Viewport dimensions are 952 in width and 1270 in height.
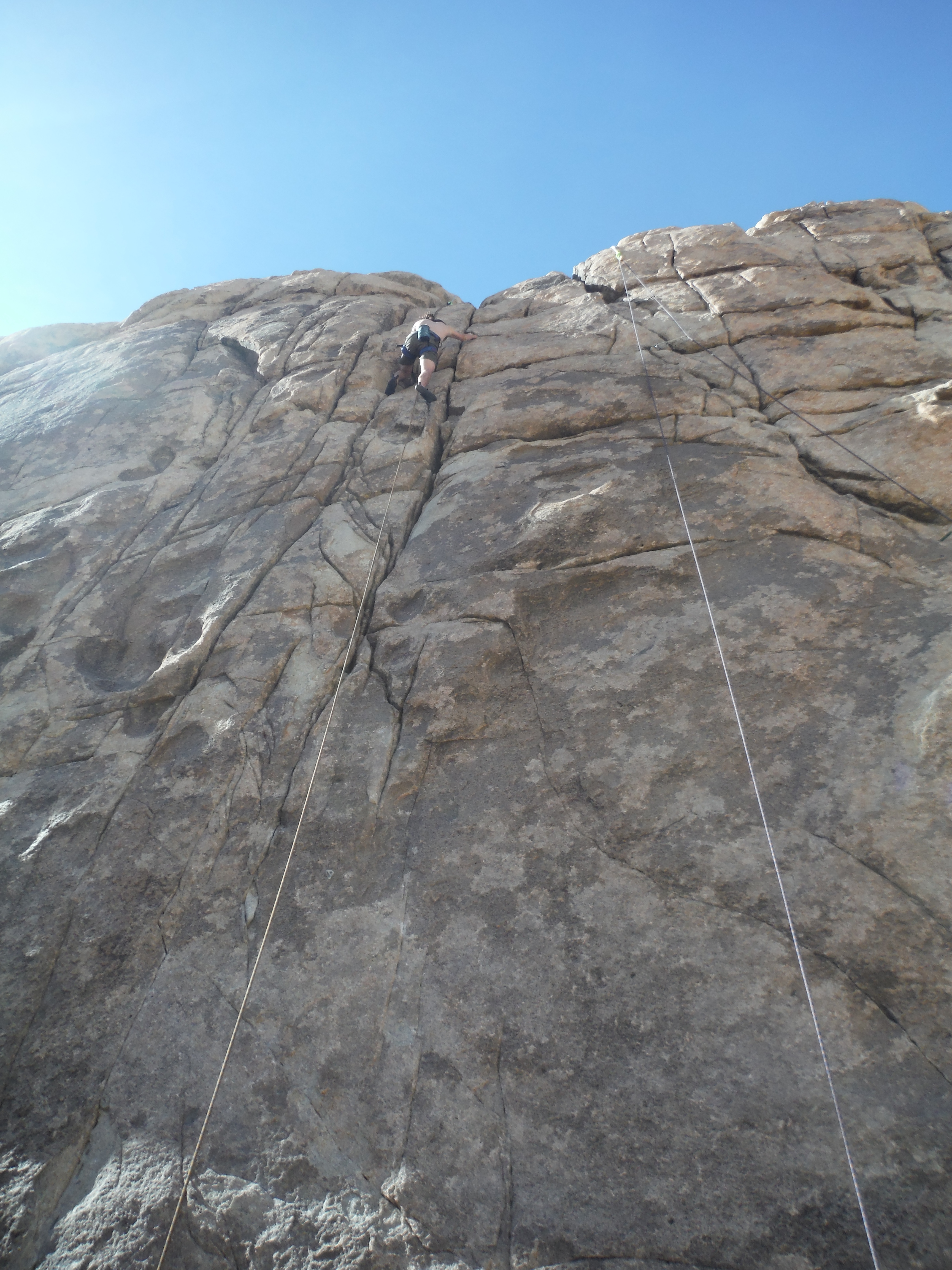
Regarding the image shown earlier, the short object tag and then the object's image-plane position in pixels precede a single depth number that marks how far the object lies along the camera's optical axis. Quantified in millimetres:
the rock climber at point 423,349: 7984
